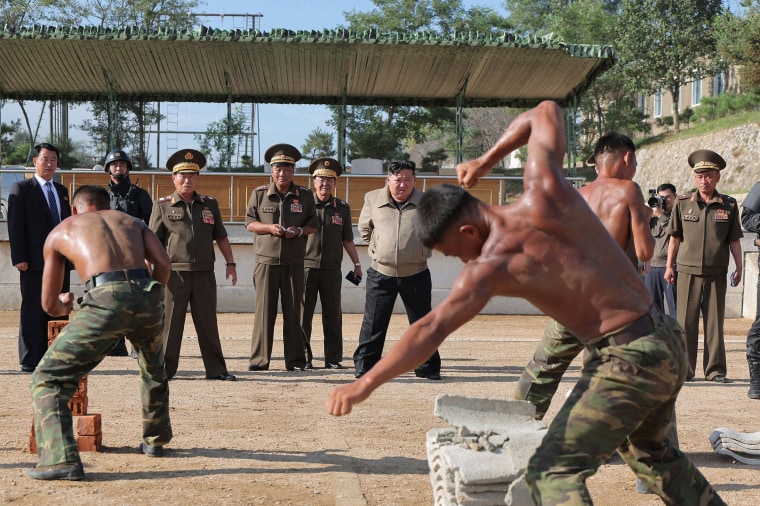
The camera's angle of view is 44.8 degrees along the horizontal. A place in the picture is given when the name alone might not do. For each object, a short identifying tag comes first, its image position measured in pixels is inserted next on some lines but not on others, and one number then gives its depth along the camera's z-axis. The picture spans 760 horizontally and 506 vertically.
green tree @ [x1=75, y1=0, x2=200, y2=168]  27.69
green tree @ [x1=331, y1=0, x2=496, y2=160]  34.19
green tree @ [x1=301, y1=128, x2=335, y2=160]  36.31
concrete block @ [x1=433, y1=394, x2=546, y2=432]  4.17
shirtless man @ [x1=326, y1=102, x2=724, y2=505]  3.47
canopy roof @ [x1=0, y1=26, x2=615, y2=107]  18.22
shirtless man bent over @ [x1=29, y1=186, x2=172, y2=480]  5.31
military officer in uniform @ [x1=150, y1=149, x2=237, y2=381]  9.07
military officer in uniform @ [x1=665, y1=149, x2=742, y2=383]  9.63
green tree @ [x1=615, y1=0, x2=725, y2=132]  46.16
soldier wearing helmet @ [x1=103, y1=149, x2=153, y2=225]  10.27
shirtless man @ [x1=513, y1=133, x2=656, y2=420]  5.40
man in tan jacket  9.27
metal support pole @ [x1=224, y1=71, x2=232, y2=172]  19.05
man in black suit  9.36
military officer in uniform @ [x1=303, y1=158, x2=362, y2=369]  10.31
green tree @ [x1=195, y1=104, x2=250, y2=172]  19.34
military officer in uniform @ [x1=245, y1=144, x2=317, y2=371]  9.83
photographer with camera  10.87
